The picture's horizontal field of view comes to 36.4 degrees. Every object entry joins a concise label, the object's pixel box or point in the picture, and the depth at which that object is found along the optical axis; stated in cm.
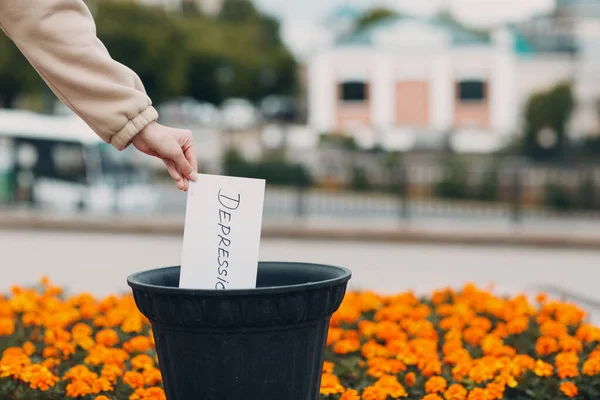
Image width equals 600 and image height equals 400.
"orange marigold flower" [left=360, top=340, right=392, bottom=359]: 403
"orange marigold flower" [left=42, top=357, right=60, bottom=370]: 378
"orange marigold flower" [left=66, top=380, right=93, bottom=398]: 322
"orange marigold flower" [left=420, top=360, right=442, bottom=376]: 367
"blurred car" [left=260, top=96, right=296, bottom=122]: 7519
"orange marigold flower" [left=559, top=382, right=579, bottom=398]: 335
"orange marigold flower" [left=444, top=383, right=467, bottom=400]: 333
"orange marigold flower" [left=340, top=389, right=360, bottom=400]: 327
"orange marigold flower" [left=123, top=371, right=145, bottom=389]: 339
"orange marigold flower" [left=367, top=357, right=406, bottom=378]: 367
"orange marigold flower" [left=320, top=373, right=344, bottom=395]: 331
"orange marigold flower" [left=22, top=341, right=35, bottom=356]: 404
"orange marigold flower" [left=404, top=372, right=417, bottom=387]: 359
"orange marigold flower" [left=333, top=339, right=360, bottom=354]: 413
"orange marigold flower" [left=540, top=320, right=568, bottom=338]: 442
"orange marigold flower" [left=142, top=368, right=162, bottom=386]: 351
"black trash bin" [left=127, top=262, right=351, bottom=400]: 240
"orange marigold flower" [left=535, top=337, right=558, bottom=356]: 407
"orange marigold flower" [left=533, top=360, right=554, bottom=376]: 352
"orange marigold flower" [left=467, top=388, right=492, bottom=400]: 329
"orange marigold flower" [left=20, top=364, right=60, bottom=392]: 322
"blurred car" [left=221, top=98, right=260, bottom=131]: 5395
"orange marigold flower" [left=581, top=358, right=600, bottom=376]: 358
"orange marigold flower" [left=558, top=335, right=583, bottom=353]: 411
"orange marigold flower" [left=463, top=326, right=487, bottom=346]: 439
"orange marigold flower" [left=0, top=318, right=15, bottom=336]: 451
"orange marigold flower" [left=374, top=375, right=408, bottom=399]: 329
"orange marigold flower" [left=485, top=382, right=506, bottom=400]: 331
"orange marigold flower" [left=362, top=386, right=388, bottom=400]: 328
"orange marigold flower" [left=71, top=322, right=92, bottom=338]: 414
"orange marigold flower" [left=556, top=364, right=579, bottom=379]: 357
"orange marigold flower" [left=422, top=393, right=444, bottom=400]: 326
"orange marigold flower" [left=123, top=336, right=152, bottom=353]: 412
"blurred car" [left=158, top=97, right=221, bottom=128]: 5456
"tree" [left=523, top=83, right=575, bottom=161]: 5022
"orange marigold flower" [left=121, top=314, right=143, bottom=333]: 455
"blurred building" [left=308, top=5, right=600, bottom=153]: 5594
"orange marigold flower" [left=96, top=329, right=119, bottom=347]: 428
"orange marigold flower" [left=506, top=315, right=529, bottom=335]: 451
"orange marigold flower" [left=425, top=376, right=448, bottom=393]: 342
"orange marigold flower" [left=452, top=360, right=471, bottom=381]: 359
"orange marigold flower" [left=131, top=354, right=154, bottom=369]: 366
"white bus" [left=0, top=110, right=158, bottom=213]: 1917
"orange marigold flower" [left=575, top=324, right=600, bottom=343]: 432
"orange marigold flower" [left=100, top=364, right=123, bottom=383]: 342
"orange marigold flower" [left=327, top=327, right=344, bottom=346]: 441
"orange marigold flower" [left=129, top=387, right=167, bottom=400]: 320
